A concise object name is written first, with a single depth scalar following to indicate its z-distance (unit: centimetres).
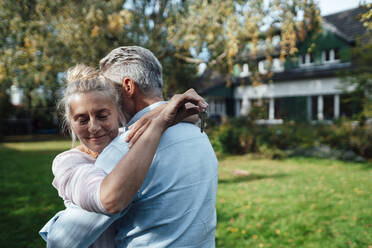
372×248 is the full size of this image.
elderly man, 127
